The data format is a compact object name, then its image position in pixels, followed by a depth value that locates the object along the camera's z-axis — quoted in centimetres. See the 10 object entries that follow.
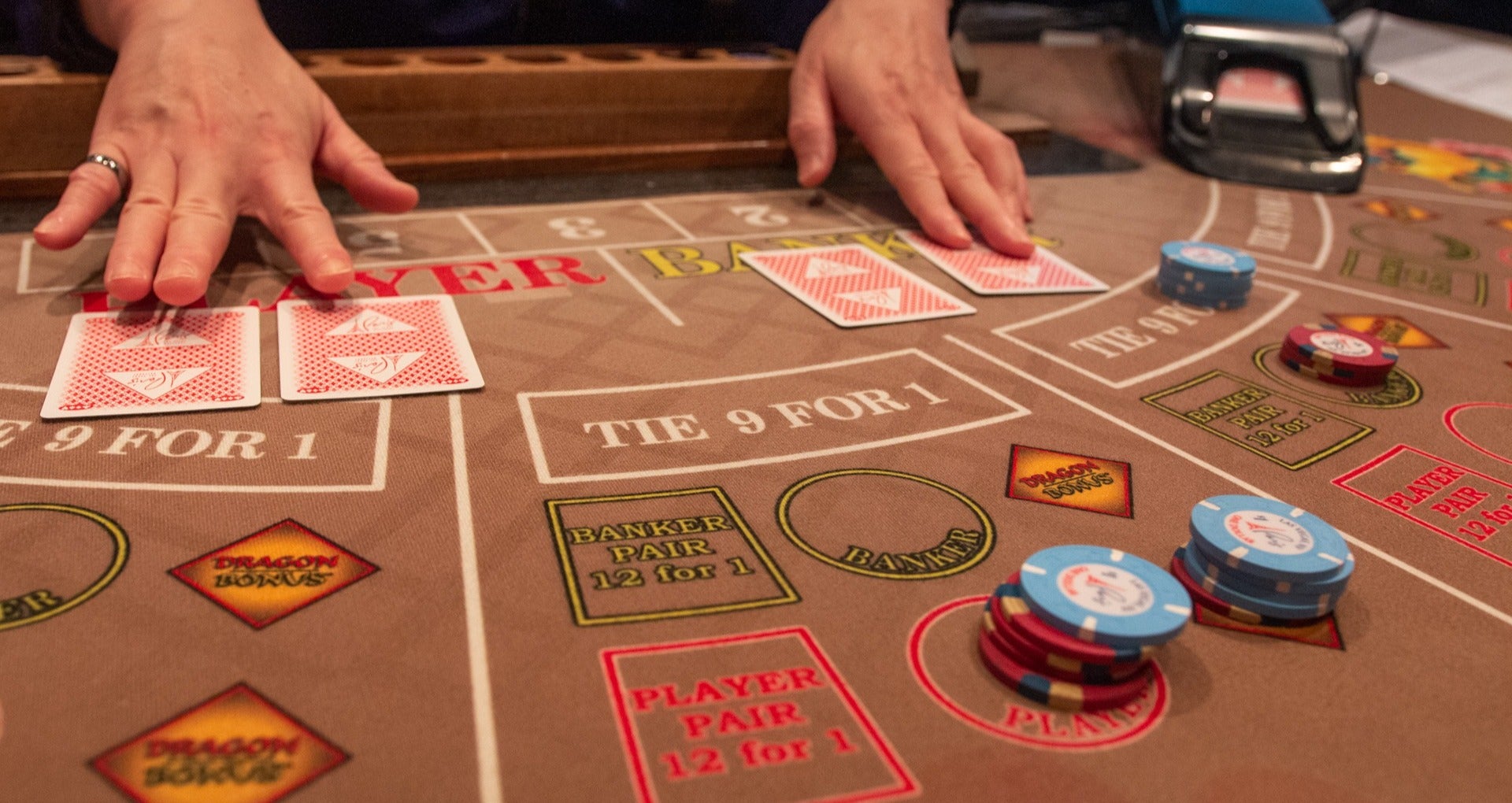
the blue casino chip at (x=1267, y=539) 39
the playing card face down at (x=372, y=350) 49
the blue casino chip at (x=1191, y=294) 61
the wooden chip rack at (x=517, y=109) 66
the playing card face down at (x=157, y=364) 47
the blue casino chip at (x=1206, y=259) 61
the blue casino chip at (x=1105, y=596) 36
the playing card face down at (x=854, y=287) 58
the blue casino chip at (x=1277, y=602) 39
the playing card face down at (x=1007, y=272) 62
